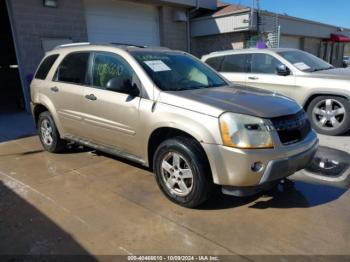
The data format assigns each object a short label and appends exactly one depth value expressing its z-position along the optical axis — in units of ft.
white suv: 20.27
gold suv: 10.08
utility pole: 42.52
